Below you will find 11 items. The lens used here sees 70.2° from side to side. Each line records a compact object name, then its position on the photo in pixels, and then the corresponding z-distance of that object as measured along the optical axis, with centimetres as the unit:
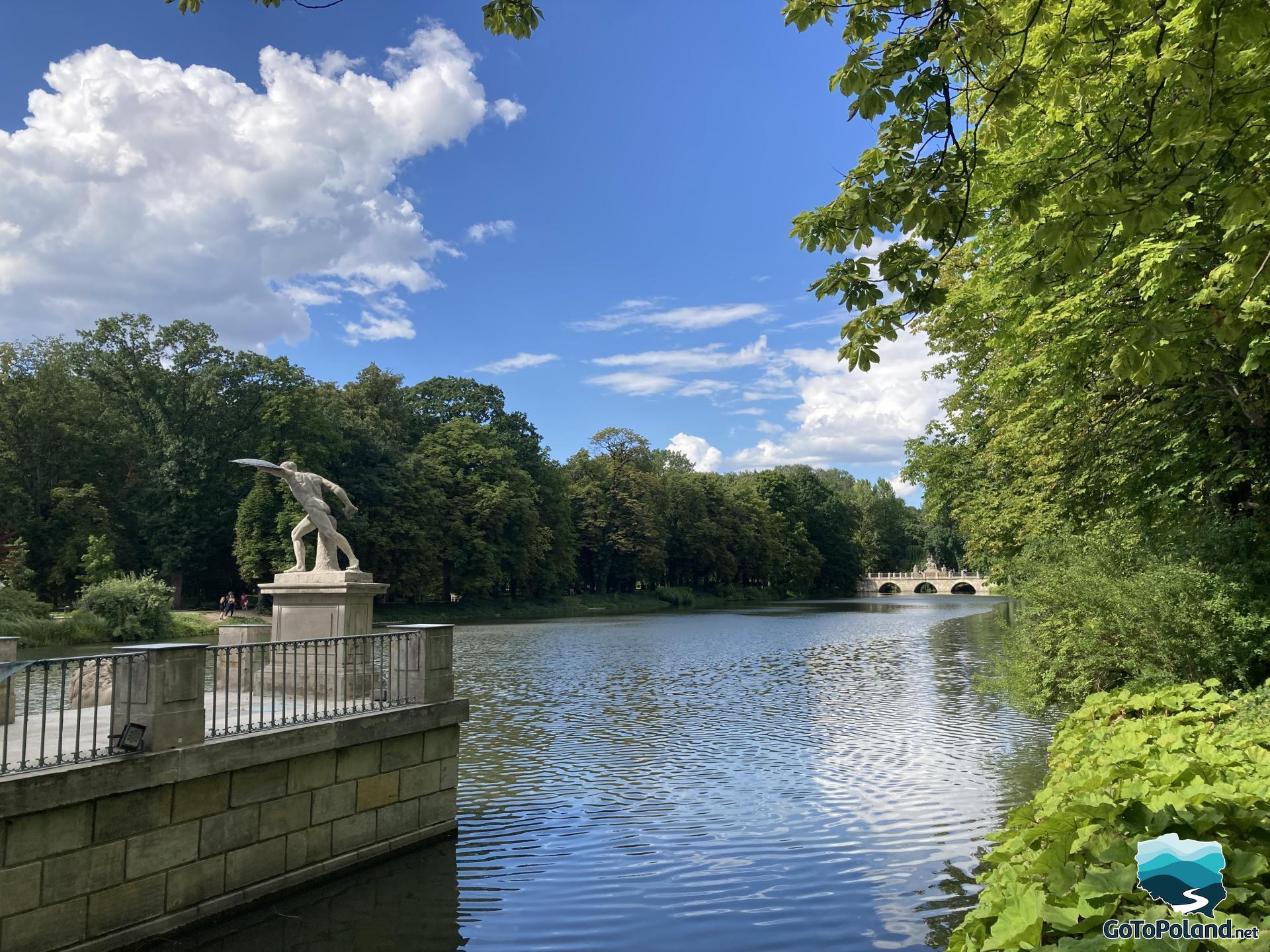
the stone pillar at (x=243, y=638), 1148
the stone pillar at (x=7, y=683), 627
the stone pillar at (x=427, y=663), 943
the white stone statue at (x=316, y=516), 1193
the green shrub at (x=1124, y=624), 1000
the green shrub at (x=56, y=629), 3036
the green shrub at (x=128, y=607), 3356
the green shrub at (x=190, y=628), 3609
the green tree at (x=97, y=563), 3834
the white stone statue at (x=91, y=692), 1075
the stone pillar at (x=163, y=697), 670
